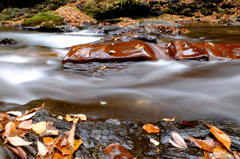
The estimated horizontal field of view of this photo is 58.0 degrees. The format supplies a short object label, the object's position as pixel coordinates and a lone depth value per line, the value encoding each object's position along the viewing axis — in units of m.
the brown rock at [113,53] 1.43
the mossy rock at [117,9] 13.56
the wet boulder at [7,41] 2.32
